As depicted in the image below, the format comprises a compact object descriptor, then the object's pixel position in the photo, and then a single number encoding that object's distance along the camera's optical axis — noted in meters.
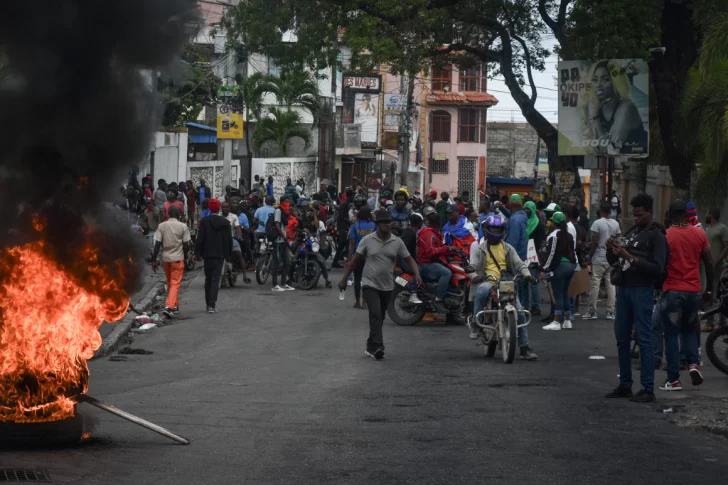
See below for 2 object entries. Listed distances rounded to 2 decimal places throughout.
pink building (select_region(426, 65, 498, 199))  78.25
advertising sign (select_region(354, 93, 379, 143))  60.28
